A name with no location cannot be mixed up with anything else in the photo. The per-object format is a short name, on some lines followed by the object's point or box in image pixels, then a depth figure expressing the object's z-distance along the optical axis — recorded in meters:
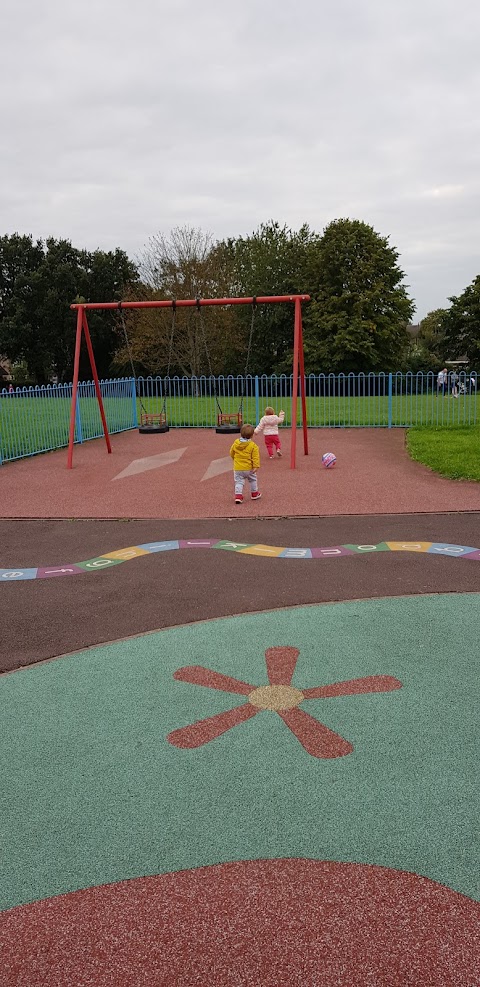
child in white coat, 14.92
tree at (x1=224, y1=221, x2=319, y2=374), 47.72
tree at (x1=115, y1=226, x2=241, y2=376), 40.78
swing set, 14.30
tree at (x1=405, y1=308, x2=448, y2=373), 50.41
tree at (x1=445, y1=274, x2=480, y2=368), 51.03
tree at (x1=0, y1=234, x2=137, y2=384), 50.78
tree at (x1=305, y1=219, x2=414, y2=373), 43.41
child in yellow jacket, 10.38
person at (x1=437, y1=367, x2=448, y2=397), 23.12
